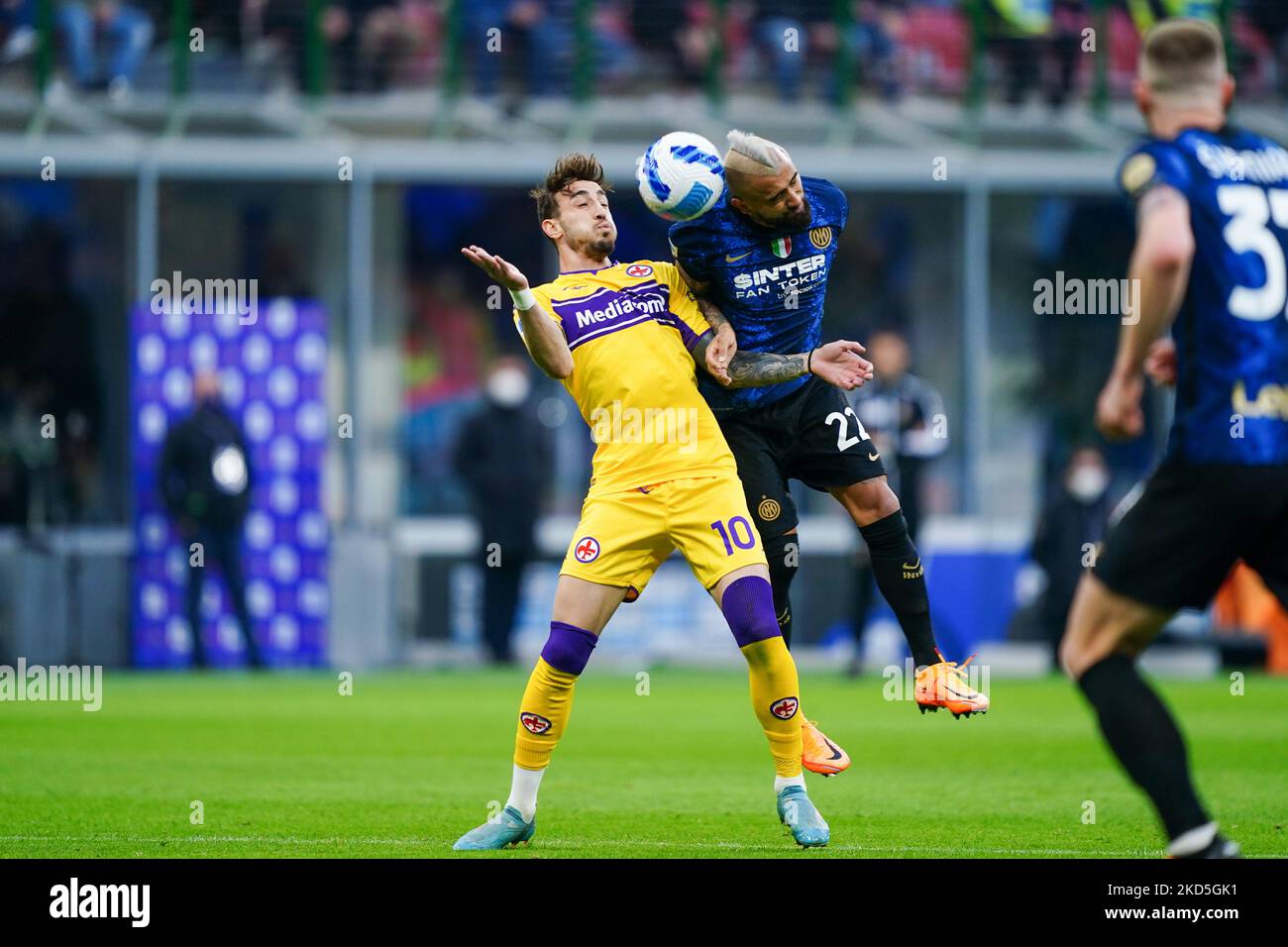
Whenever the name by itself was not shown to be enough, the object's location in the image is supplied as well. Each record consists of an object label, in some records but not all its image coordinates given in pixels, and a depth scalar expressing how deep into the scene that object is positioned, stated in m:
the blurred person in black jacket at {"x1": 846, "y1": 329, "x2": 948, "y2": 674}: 16.11
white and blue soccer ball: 7.22
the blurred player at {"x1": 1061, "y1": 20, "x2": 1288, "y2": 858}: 5.33
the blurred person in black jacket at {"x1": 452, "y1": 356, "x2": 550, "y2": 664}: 18.36
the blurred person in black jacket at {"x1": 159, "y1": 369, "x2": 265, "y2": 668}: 17.86
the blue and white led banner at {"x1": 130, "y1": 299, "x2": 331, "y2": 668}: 18.22
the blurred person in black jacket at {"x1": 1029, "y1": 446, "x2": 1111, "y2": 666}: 17.81
